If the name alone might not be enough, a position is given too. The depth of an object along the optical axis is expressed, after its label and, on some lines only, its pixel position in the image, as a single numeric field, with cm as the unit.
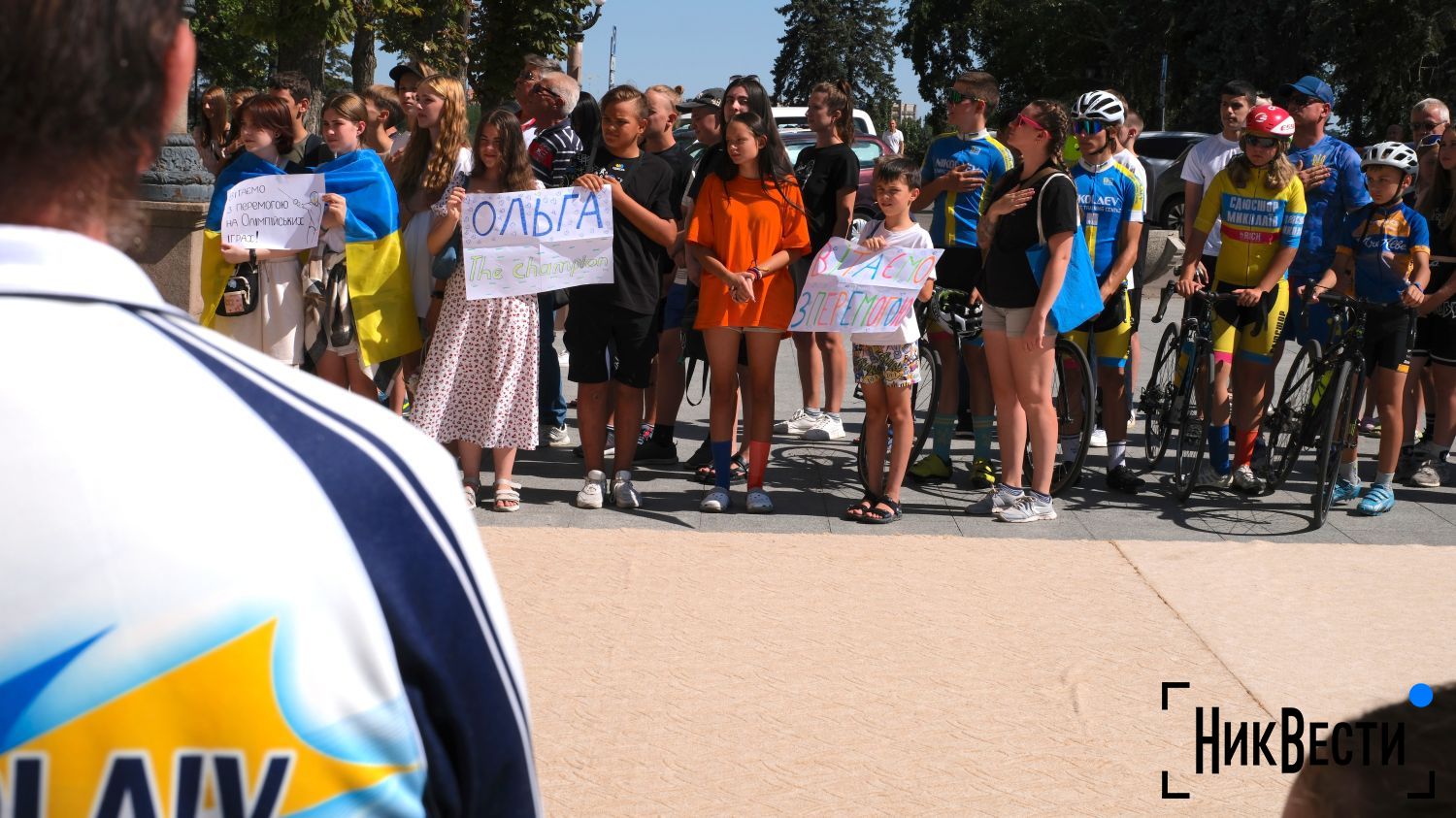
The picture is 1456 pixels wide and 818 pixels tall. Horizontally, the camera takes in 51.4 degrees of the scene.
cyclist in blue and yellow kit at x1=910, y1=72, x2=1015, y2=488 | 828
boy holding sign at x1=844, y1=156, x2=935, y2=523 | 718
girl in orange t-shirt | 717
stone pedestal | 921
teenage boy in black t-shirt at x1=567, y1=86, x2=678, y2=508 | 736
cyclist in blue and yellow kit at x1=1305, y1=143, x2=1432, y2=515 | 757
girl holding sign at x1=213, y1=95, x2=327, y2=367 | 729
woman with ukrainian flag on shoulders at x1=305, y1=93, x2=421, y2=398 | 729
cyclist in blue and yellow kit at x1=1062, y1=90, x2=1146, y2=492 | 788
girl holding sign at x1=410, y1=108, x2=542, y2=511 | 725
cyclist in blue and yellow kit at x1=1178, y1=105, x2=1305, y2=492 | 758
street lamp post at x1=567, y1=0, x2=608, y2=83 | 2894
